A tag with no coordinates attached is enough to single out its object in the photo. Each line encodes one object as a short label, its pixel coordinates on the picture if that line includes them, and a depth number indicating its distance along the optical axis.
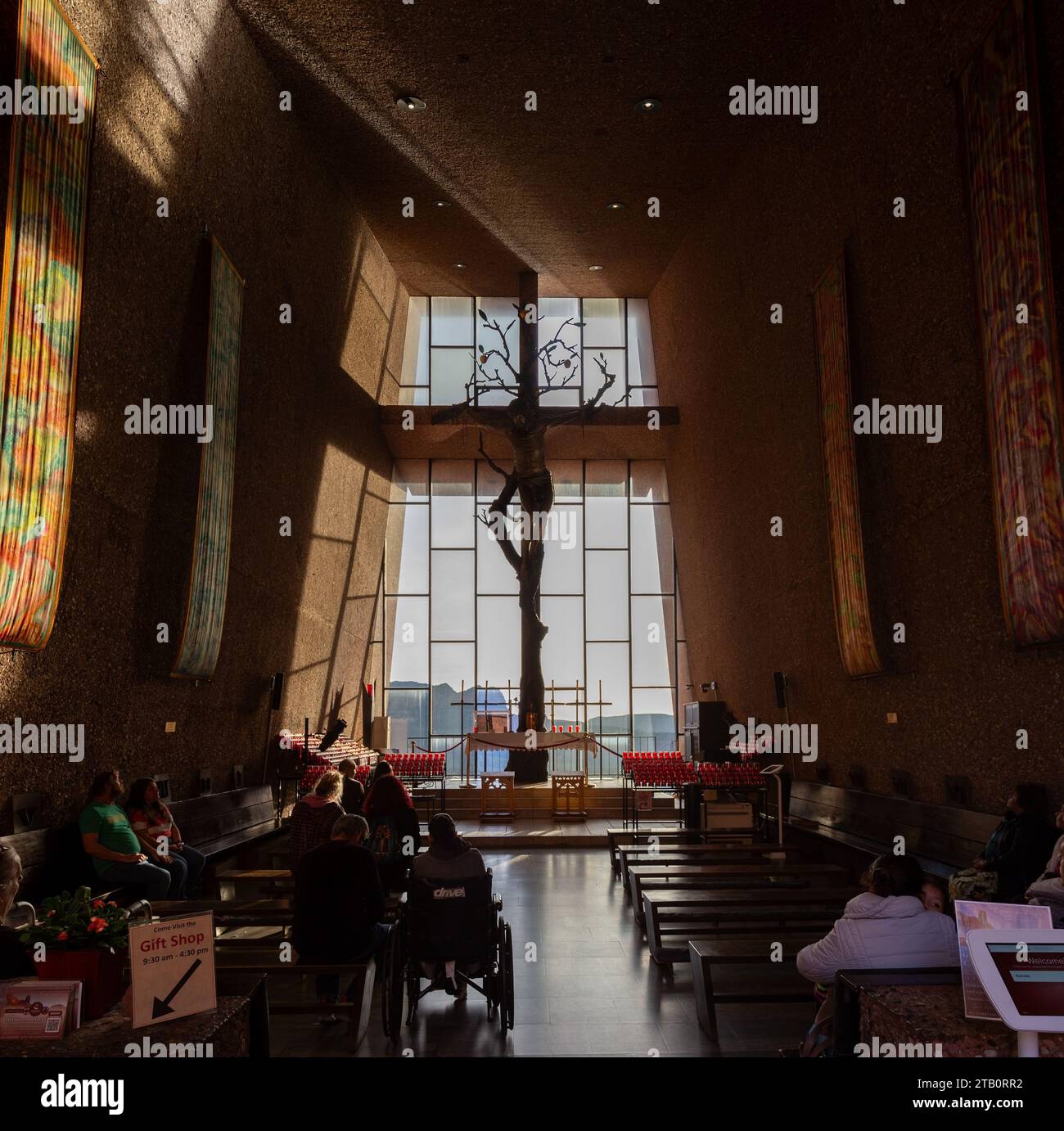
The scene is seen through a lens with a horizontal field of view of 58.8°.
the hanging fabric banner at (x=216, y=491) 7.61
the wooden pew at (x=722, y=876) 6.36
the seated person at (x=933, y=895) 3.47
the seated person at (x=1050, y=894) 3.83
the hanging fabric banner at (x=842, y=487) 7.67
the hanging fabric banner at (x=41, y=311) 4.82
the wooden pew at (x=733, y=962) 4.08
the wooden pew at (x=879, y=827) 6.04
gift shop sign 2.35
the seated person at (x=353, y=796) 7.51
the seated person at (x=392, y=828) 6.23
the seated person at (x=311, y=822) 5.76
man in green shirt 5.46
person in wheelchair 4.46
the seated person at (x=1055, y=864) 4.12
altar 13.09
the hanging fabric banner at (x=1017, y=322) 4.96
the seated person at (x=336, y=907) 4.23
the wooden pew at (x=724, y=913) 5.14
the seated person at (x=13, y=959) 2.76
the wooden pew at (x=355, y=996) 3.94
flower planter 2.46
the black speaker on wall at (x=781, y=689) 10.22
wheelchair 4.41
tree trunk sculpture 14.20
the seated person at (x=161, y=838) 6.00
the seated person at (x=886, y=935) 3.14
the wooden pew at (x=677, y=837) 9.05
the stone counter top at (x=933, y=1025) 2.17
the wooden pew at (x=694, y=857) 7.43
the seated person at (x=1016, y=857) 4.74
